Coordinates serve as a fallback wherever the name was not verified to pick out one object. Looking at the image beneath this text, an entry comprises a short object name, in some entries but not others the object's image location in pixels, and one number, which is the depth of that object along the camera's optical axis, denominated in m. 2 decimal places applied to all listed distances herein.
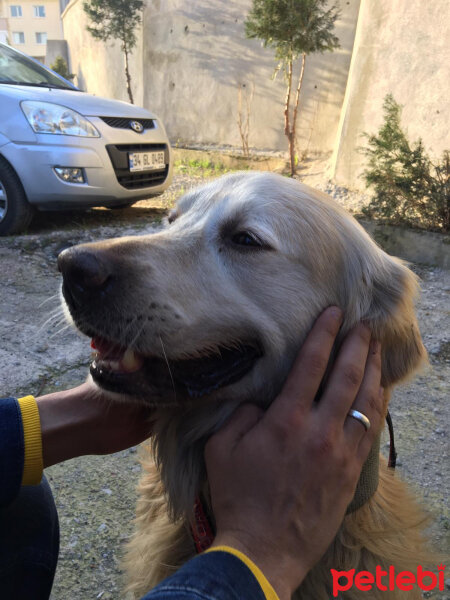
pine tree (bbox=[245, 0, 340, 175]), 7.37
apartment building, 48.16
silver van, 4.66
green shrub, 4.99
